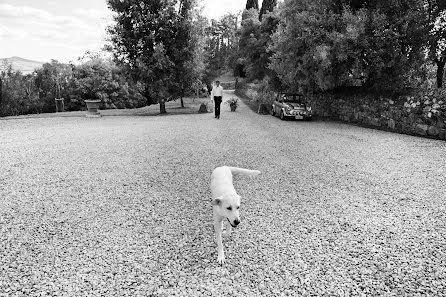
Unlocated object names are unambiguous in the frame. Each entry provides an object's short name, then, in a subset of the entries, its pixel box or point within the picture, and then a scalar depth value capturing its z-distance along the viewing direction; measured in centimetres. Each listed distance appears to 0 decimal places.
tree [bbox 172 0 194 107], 2181
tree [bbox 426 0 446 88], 1516
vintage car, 1811
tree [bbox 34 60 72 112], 3183
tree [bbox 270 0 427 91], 1517
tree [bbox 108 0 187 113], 2111
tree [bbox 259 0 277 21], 4167
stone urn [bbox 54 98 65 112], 3138
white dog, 388
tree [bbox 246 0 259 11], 5103
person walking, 1669
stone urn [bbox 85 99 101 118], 2193
